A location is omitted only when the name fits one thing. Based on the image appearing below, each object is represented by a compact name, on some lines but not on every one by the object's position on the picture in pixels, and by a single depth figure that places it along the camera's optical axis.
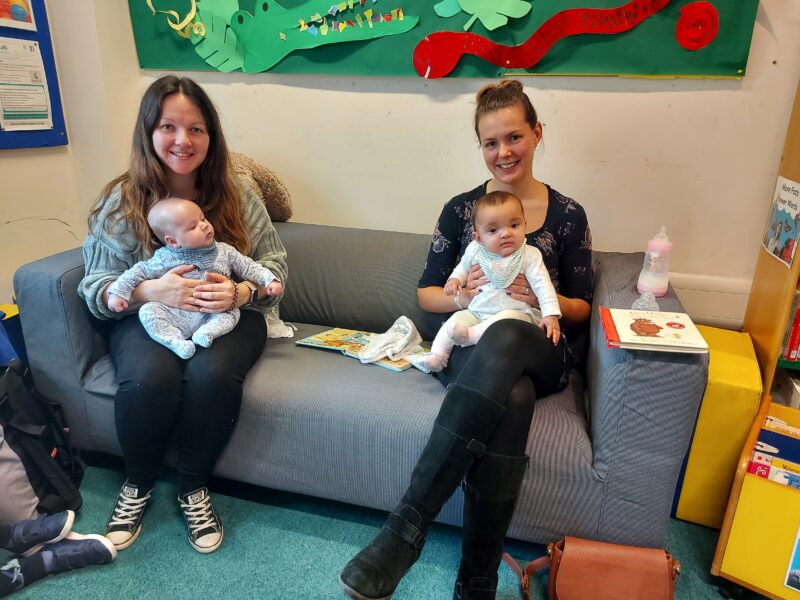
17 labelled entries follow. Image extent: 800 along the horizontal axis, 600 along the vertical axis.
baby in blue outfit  1.46
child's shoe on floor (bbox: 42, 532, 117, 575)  1.39
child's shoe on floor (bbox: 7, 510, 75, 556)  1.38
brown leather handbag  1.25
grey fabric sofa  1.26
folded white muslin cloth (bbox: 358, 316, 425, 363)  1.69
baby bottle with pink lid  1.56
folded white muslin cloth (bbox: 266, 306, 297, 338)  1.83
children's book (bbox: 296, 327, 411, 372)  1.66
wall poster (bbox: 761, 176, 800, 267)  1.53
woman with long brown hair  1.46
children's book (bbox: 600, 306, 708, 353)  1.19
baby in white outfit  1.41
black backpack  1.48
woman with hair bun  1.20
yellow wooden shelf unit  1.29
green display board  1.73
